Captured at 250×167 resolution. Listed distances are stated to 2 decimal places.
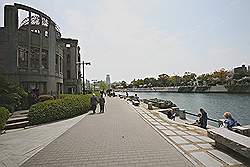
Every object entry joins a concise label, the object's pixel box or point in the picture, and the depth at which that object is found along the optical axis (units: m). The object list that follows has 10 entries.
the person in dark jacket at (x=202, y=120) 6.98
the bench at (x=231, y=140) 3.03
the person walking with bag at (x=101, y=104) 10.39
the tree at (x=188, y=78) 53.98
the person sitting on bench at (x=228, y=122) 4.75
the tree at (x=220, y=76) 43.47
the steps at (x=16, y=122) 6.88
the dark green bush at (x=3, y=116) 6.13
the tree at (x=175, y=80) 58.33
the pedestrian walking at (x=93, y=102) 10.09
